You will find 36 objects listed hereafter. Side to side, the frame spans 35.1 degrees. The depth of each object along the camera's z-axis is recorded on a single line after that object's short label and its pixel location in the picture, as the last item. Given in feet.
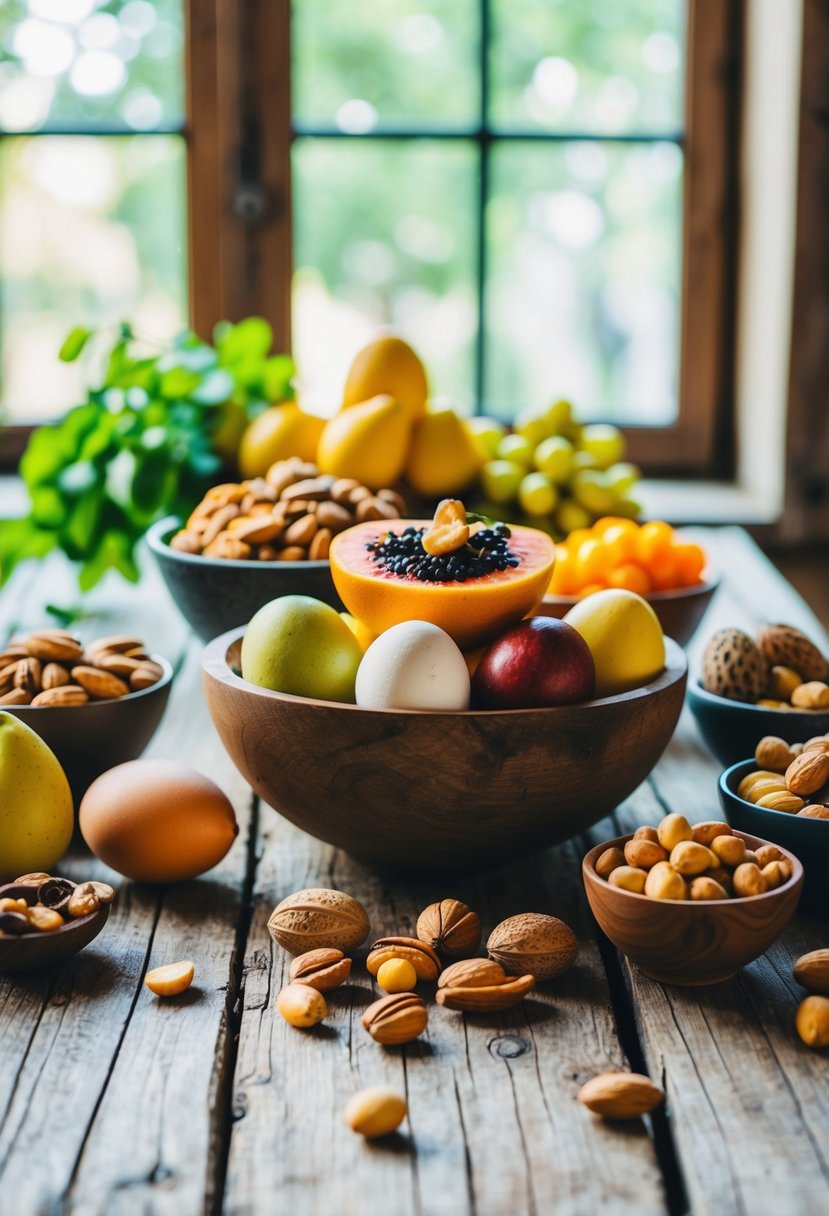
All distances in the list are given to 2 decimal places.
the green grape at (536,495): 5.47
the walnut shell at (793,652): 3.86
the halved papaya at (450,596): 3.13
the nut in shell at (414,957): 2.73
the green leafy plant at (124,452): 5.50
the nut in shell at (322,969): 2.68
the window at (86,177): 7.80
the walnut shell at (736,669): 3.79
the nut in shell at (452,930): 2.80
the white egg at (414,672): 2.85
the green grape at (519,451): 5.65
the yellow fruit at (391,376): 5.29
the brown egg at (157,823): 3.09
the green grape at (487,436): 5.71
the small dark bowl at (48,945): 2.70
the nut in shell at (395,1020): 2.49
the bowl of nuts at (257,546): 4.26
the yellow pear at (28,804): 3.01
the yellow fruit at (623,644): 3.14
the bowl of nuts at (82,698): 3.42
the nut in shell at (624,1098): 2.26
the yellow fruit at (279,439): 5.31
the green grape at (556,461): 5.59
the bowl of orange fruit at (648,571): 4.49
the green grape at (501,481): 5.47
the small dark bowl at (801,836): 2.84
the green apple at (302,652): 3.03
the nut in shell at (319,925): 2.82
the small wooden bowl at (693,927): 2.52
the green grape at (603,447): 5.86
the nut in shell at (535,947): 2.71
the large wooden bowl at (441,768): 2.82
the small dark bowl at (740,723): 3.58
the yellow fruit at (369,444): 4.97
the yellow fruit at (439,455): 5.24
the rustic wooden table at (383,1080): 2.09
